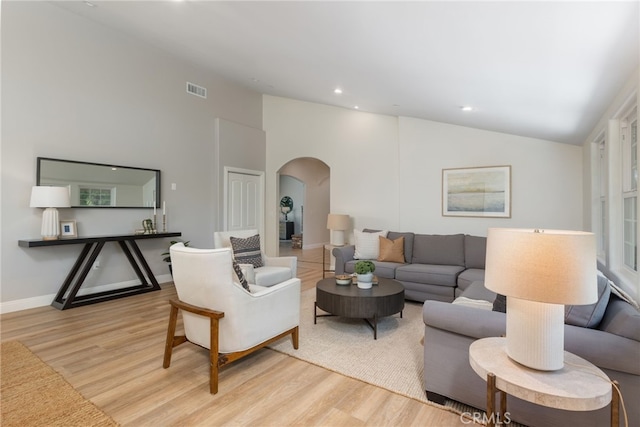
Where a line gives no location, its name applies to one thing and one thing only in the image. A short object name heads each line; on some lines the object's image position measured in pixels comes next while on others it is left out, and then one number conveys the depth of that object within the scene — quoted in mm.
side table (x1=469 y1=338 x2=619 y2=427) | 1173
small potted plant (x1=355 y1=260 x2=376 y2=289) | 3260
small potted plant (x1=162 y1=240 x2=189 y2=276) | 5148
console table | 3830
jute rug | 1839
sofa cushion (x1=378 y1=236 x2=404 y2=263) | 4707
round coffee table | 2990
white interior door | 6281
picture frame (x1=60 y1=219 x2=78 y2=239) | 4016
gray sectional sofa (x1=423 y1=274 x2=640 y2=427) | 1506
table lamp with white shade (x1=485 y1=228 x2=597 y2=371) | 1211
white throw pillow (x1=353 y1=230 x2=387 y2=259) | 4879
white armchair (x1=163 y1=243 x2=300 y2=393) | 2135
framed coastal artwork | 4898
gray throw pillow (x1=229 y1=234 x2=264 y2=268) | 3807
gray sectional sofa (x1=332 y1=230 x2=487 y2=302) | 3965
